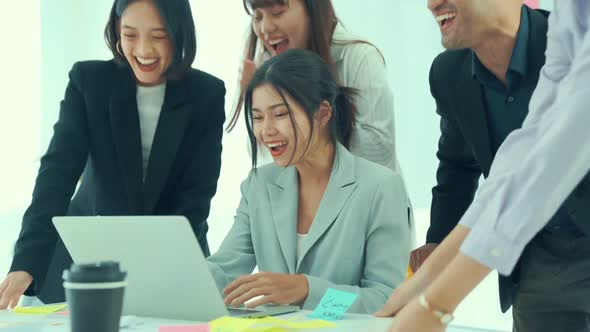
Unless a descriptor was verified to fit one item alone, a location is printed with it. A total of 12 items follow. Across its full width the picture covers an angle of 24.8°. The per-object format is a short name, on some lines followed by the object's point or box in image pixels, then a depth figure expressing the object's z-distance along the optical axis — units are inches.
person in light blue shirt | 82.9
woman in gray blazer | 130.1
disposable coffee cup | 87.5
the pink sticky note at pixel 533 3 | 198.3
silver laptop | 105.8
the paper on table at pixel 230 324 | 102.3
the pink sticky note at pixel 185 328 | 104.9
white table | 106.2
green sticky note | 109.6
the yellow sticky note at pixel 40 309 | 118.2
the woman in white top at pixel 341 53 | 150.0
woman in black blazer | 144.9
